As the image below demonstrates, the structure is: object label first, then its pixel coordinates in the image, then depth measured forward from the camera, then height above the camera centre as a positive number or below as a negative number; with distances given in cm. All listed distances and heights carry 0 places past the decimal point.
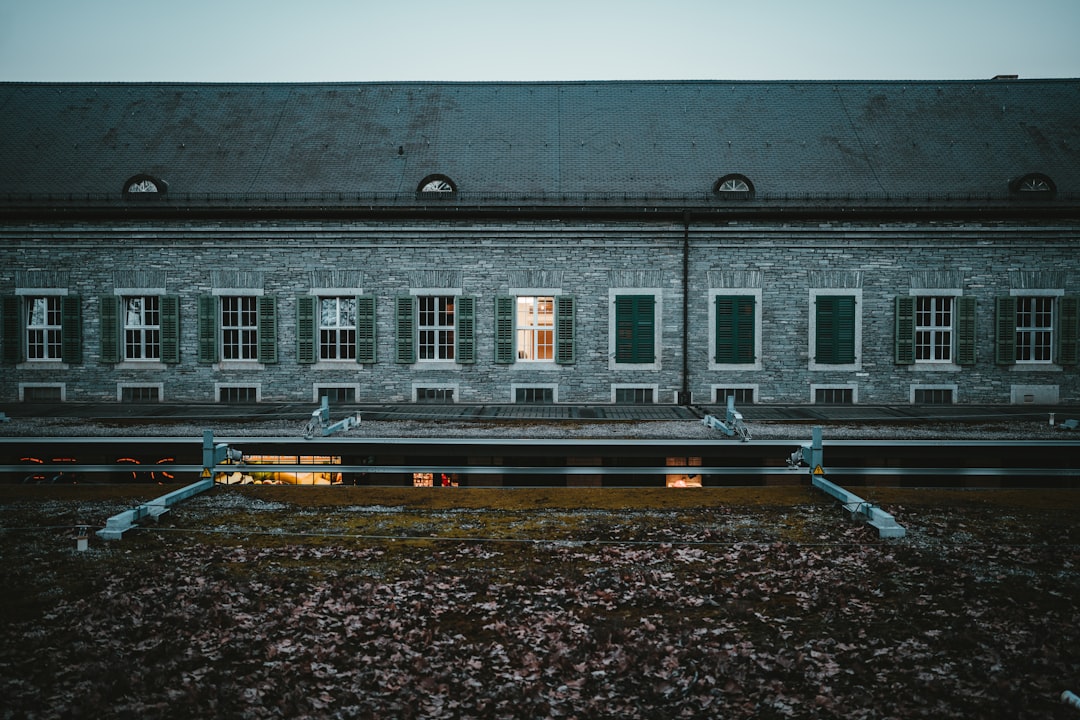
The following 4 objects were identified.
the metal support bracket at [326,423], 1340 -172
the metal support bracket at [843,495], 880 -217
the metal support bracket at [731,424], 1262 -165
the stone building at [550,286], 1922 +129
